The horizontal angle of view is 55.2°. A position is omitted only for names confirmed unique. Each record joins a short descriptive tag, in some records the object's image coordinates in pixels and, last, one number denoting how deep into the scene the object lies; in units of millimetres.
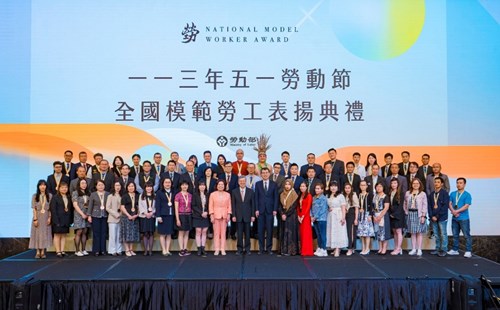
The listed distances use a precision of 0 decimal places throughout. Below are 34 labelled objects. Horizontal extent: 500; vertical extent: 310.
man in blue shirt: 6727
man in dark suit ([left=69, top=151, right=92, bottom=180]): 7152
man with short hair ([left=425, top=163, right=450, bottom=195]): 6959
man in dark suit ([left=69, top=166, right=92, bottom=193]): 6820
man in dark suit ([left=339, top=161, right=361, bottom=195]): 6967
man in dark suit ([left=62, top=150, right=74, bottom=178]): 7207
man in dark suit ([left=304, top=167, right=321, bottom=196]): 6883
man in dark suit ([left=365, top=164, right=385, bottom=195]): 6855
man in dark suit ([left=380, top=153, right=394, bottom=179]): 7230
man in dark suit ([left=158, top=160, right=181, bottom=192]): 6957
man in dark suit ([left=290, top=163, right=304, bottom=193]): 6910
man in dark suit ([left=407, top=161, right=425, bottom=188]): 7114
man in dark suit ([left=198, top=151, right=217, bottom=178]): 7199
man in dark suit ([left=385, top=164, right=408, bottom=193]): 6940
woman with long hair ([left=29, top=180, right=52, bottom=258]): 6539
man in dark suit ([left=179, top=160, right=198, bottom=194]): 6891
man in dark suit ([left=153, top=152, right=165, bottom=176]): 7141
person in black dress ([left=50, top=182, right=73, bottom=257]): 6578
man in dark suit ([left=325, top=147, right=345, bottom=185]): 7168
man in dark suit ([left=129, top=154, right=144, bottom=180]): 7156
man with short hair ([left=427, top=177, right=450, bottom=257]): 6711
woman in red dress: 6645
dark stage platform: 5258
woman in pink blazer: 6652
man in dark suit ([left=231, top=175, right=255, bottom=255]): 6754
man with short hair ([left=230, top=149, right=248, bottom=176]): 7359
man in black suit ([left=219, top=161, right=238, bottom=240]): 7020
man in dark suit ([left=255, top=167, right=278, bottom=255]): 6777
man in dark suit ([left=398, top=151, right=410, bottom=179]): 7309
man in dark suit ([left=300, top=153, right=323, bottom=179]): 7120
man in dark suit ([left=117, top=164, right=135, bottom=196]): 6883
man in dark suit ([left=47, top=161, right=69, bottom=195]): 7029
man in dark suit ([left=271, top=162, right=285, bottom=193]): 7019
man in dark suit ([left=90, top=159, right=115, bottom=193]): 6922
